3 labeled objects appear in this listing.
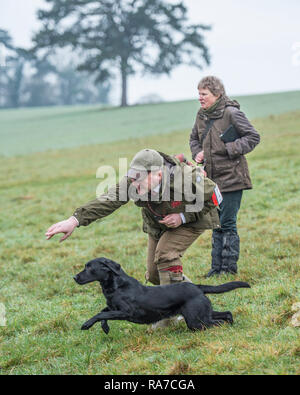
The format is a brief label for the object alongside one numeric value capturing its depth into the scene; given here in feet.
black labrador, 29.01
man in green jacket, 28.86
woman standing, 38.93
